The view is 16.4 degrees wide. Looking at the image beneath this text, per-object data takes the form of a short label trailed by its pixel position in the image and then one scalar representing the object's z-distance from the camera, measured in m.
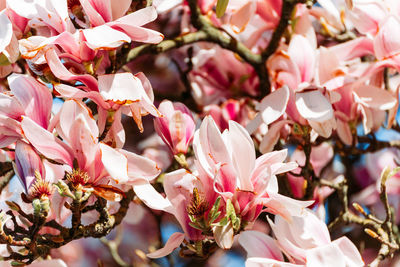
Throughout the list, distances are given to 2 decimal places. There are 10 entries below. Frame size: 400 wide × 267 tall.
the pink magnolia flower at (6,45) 1.38
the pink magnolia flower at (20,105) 1.36
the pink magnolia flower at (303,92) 1.49
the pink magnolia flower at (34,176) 1.36
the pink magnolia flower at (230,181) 1.37
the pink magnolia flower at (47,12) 1.37
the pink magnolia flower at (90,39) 1.35
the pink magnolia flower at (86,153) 1.34
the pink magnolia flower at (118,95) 1.35
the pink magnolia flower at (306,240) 1.41
